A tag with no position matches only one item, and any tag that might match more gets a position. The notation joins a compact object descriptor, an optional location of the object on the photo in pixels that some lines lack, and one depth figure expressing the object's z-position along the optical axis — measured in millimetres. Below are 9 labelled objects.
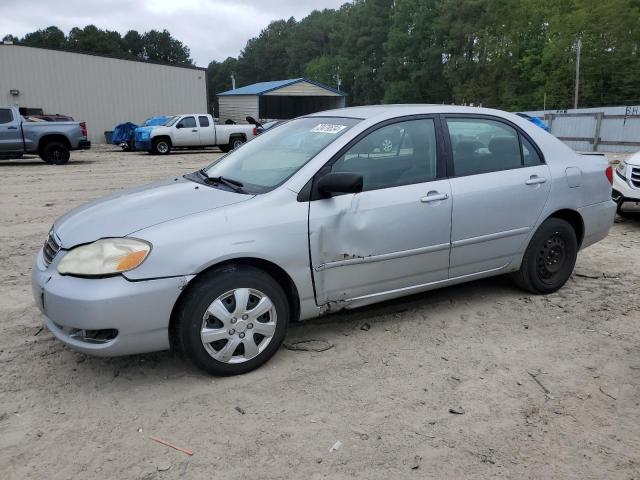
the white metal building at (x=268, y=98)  44250
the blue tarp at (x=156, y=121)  27284
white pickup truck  22953
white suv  7590
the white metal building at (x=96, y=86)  29016
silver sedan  3242
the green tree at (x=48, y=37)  94938
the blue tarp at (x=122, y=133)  26242
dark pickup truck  17297
